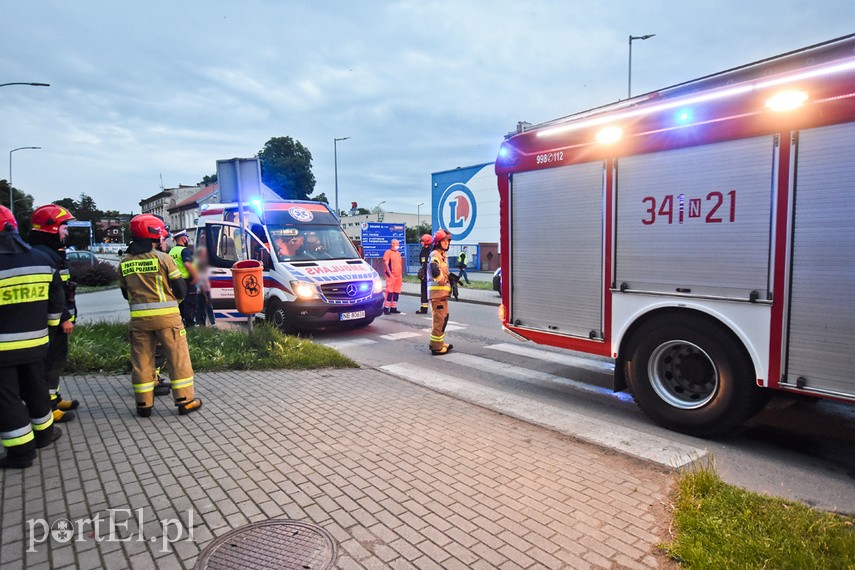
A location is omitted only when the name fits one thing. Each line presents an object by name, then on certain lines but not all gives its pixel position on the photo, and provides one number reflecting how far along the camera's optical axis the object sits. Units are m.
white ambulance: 9.43
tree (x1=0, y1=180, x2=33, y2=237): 50.58
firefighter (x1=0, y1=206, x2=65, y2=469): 3.76
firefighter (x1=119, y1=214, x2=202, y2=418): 4.79
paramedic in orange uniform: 12.95
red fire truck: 3.86
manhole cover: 2.76
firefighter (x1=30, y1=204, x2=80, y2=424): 4.47
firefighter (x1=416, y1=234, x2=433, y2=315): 12.70
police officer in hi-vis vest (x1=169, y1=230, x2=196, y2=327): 7.94
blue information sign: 23.67
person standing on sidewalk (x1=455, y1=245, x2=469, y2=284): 21.14
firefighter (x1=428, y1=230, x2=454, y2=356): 7.89
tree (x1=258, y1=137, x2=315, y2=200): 63.09
